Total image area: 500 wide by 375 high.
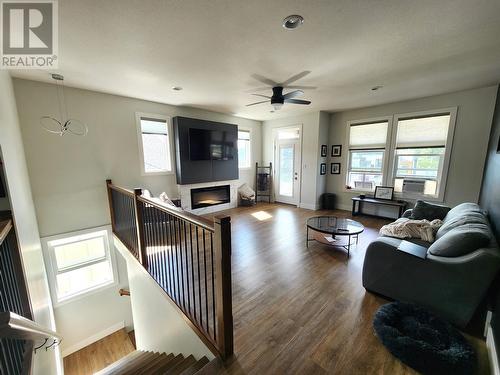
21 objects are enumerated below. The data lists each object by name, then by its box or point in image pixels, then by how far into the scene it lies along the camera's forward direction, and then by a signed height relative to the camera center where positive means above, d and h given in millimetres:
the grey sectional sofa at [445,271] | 1671 -1028
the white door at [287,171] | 6195 -416
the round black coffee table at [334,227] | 3086 -1106
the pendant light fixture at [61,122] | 3365 +583
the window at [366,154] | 5031 +99
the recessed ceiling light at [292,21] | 1834 +1250
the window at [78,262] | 3664 -2037
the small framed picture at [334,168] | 5828 -292
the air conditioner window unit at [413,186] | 4541 -620
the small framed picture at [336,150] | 5730 +218
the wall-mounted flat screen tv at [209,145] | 4949 +311
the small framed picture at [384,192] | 4863 -825
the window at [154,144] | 4445 +287
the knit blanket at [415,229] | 2672 -958
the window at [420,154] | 4281 +92
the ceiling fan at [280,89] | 3193 +1125
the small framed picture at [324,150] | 5757 +206
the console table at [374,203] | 4627 -1057
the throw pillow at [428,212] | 3260 -861
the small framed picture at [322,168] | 5806 -296
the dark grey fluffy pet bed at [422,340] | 1424 -1411
